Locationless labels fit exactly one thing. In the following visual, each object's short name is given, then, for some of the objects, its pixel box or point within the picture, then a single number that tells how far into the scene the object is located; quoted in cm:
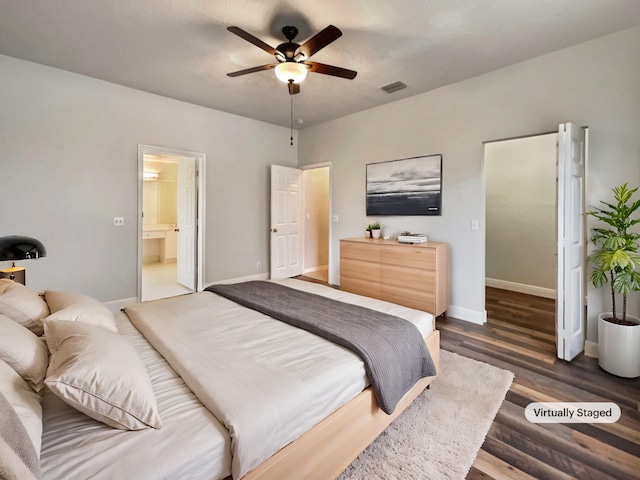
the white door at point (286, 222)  523
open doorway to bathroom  445
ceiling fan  237
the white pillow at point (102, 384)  94
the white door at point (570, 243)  243
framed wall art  379
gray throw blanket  152
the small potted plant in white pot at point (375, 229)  427
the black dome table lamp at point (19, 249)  184
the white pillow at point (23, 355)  107
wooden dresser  333
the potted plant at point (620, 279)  225
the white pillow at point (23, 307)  142
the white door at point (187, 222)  456
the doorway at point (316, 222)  603
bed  90
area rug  147
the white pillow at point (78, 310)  142
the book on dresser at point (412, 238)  361
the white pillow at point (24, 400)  86
